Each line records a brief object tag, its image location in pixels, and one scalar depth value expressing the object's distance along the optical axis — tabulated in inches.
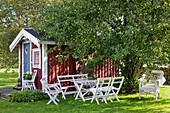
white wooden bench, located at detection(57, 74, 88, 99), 386.9
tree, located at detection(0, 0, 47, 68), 576.7
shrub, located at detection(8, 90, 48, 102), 318.3
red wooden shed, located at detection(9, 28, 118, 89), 362.6
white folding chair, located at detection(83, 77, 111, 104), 289.2
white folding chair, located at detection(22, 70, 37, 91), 369.4
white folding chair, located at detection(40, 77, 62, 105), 296.0
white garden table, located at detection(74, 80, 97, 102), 306.9
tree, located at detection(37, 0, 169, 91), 260.9
